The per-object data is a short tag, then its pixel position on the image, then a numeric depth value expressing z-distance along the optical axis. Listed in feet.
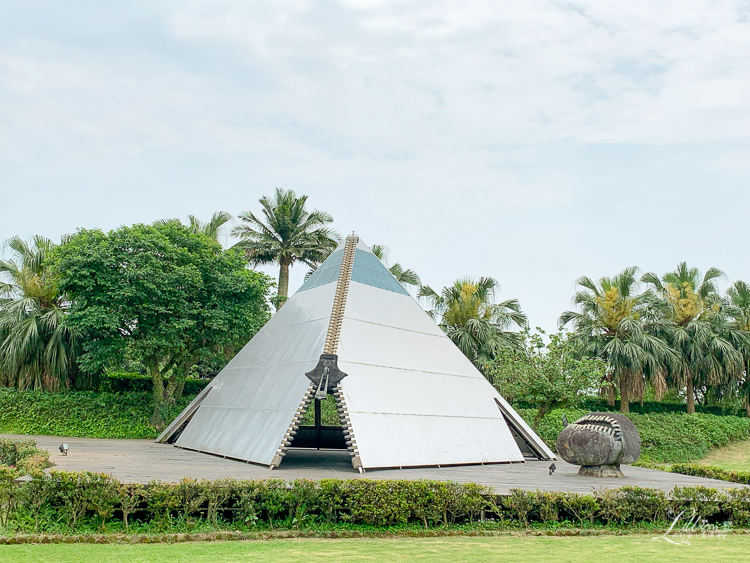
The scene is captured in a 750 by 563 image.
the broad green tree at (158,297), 76.07
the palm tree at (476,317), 102.17
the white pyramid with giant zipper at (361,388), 49.88
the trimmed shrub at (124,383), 95.50
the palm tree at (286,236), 108.37
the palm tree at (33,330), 86.43
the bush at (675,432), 86.74
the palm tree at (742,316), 113.91
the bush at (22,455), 40.43
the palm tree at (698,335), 106.22
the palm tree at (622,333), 99.50
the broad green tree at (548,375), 79.61
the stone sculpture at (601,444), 47.49
